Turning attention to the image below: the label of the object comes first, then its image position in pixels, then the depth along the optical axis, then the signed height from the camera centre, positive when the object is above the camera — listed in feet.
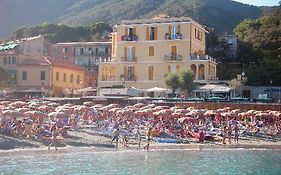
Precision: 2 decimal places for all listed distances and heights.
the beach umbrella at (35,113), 110.02 -4.87
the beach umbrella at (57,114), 110.52 -5.05
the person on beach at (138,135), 102.74 -9.07
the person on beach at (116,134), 98.65 -8.15
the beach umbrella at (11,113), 107.66 -4.82
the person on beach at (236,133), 109.48 -8.54
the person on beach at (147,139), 96.54 -8.94
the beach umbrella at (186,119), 118.40 -6.34
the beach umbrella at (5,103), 139.13 -3.62
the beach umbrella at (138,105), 141.79 -3.80
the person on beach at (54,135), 92.72 -8.08
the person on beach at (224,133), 109.40 -8.67
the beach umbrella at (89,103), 146.63 -3.54
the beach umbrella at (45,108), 127.88 -4.39
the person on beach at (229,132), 109.27 -8.37
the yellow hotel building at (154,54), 184.75 +13.29
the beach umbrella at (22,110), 112.27 -4.32
